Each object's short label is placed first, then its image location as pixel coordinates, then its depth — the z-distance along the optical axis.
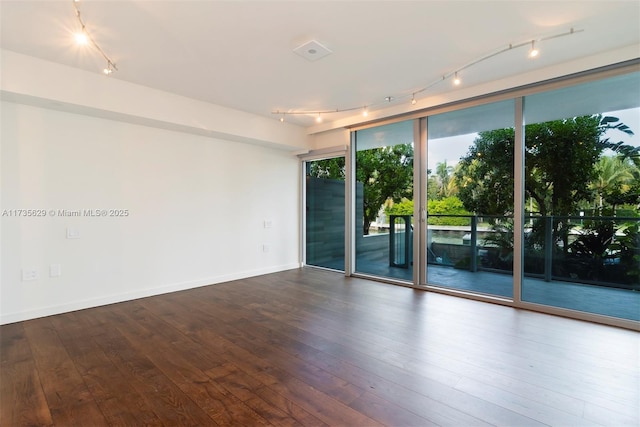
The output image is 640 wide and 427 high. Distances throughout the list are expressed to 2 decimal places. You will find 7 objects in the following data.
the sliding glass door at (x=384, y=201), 4.75
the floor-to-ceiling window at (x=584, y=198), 3.13
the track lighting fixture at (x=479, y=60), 2.74
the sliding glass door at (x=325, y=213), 5.71
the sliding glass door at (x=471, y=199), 3.85
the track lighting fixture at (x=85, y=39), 2.41
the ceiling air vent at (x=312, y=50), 2.81
